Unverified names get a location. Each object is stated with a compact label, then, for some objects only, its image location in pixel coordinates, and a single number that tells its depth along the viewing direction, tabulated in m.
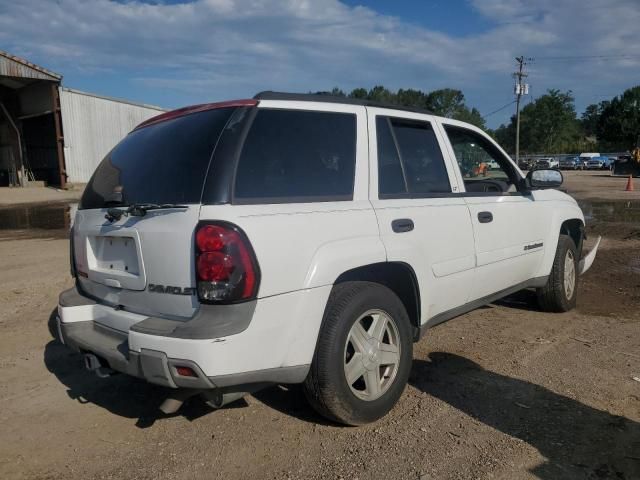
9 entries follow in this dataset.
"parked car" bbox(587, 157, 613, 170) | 52.13
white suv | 2.49
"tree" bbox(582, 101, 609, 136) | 111.12
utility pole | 56.69
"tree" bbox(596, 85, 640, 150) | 65.25
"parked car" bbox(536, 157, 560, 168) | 51.12
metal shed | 26.44
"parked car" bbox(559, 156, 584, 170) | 53.75
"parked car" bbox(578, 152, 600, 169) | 53.00
